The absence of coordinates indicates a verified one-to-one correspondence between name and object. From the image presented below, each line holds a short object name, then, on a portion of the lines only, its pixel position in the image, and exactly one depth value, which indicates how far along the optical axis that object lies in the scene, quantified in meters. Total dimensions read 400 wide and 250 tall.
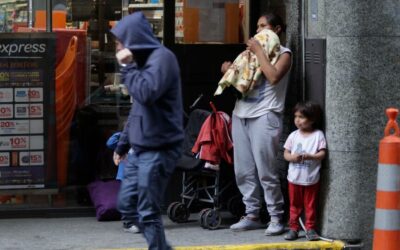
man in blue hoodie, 10.22
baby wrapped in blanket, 13.51
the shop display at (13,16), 14.49
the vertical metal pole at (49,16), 14.64
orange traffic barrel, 11.01
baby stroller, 13.99
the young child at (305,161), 13.16
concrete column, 12.85
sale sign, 14.60
